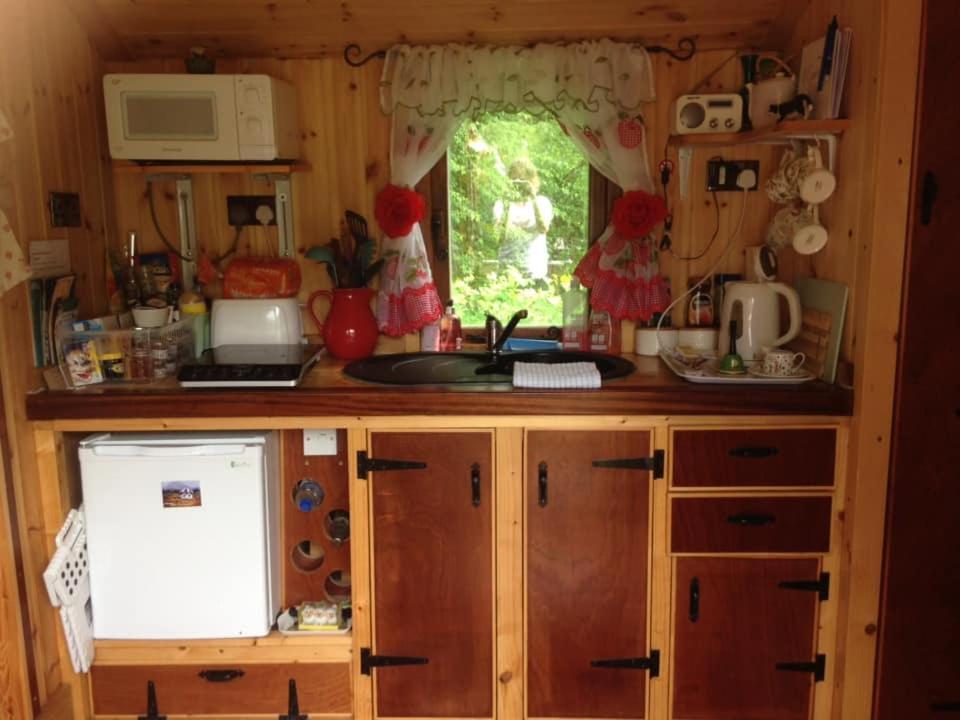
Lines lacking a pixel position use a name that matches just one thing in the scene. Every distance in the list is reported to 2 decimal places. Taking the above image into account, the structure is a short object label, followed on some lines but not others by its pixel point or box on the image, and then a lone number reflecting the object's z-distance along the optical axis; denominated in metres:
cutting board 2.03
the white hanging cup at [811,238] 2.06
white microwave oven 2.20
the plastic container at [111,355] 2.12
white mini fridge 2.05
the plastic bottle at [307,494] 2.33
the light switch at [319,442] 2.30
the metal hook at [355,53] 2.44
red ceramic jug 2.45
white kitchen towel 2.03
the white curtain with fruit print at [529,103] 2.38
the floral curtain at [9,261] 1.88
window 2.55
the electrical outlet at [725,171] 2.47
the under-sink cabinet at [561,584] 2.03
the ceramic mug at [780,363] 2.08
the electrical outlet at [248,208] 2.54
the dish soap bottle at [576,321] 2.58
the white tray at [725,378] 2.03
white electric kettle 2.25
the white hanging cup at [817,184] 2.01
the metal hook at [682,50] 2.41
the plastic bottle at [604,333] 2.53
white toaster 2.42
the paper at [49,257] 2.07
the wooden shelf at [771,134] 1.97
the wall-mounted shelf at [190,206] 2.51
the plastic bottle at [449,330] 2.57
